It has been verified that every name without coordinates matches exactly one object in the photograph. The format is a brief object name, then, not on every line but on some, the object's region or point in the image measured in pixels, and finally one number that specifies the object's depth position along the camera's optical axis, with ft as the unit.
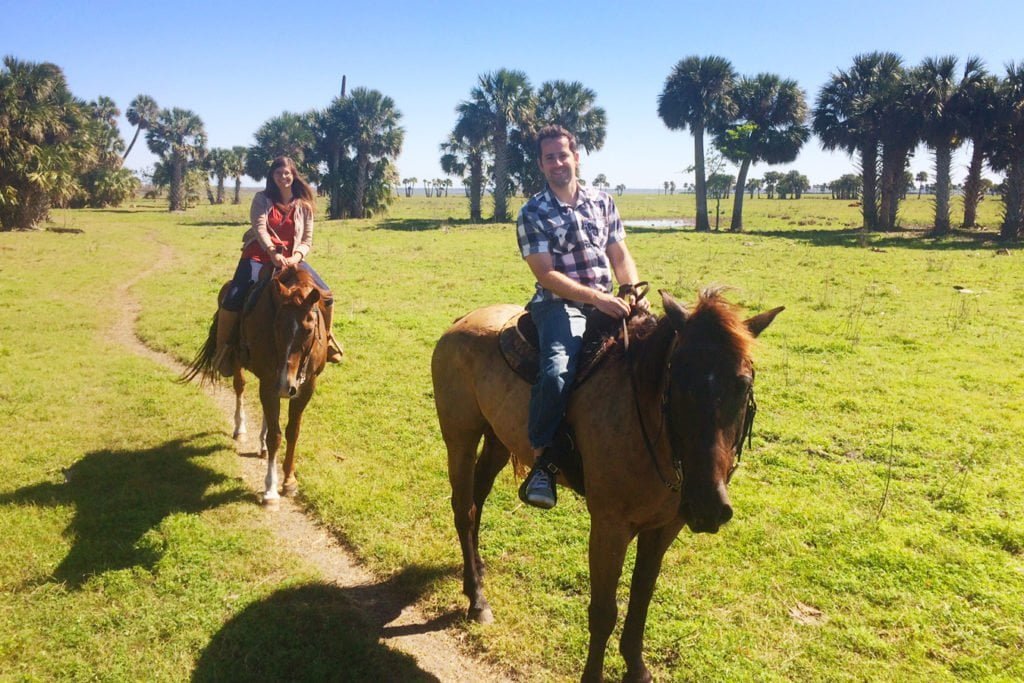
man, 10.48
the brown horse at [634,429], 8.18
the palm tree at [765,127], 126.21
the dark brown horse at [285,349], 17.94
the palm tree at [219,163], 247.91
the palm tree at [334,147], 148.36
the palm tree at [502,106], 137.18
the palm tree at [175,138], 196.54
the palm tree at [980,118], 95.81
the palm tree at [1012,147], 89.86
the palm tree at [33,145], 96.07
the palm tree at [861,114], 112.52
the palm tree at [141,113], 239.30
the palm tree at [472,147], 139.74
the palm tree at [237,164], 252.21
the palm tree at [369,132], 146.72
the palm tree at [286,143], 152.56
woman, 20.97
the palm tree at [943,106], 100.17
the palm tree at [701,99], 127.03
